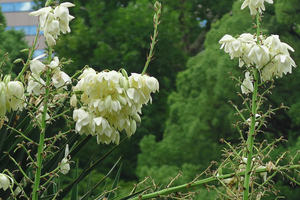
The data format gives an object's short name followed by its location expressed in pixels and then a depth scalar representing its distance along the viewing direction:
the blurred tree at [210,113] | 9.44
